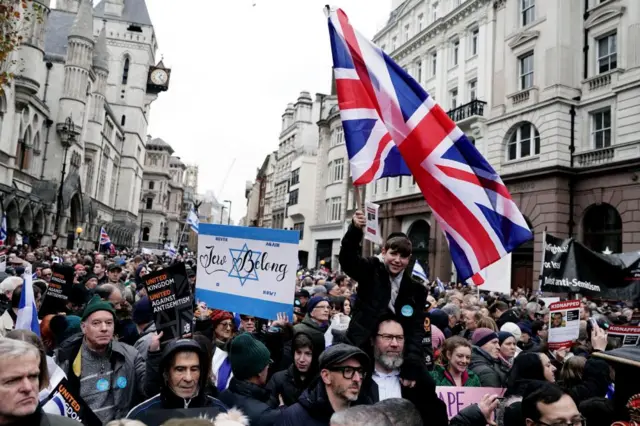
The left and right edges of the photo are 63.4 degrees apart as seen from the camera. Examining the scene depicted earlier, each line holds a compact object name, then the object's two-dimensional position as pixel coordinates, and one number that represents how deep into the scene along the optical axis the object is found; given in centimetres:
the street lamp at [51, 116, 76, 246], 3961
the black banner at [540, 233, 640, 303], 1017
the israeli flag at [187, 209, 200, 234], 2013
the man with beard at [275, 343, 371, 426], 341
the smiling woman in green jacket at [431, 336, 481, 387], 511
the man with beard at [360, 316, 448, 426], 384
